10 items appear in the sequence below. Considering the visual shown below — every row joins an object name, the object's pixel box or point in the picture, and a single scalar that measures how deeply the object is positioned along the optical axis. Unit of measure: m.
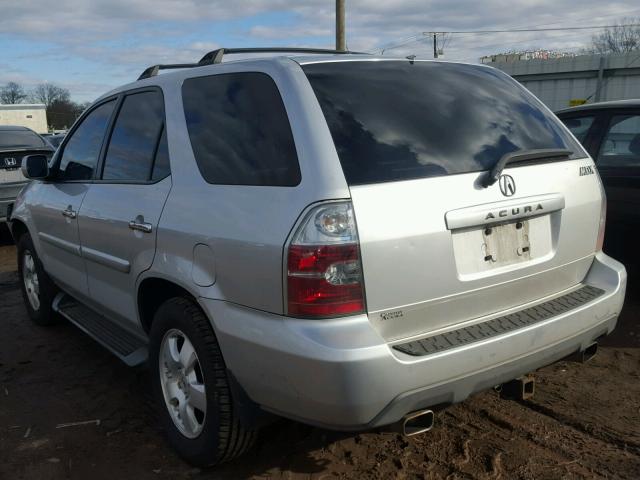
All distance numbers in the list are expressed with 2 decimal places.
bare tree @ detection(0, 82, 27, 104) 83.32
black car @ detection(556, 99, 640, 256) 4.89
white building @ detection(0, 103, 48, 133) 52.84
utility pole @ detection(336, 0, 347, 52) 19.36
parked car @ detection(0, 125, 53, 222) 9.17
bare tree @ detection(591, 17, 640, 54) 59.44
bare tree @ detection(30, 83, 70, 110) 84.57
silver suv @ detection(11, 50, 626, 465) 2.33
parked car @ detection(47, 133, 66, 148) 20.88
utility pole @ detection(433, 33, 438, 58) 48.47
